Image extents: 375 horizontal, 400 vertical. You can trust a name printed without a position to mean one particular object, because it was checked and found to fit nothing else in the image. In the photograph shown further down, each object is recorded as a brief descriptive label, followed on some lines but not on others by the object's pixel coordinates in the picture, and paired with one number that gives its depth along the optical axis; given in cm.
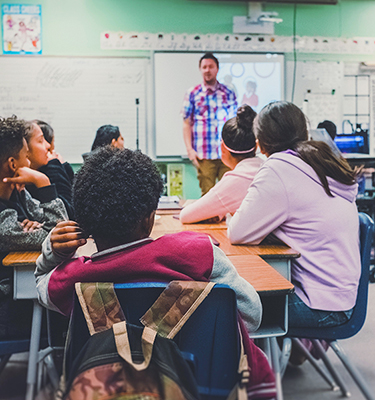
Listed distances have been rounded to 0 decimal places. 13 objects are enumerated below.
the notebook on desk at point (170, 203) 271
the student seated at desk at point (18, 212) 154
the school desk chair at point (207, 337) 88
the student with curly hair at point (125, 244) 91
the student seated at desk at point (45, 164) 226
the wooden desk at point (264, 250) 159
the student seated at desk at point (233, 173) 214
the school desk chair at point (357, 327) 160
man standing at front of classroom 461
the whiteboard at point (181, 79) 478
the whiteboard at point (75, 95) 461
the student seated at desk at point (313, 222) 159
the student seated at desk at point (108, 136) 312
